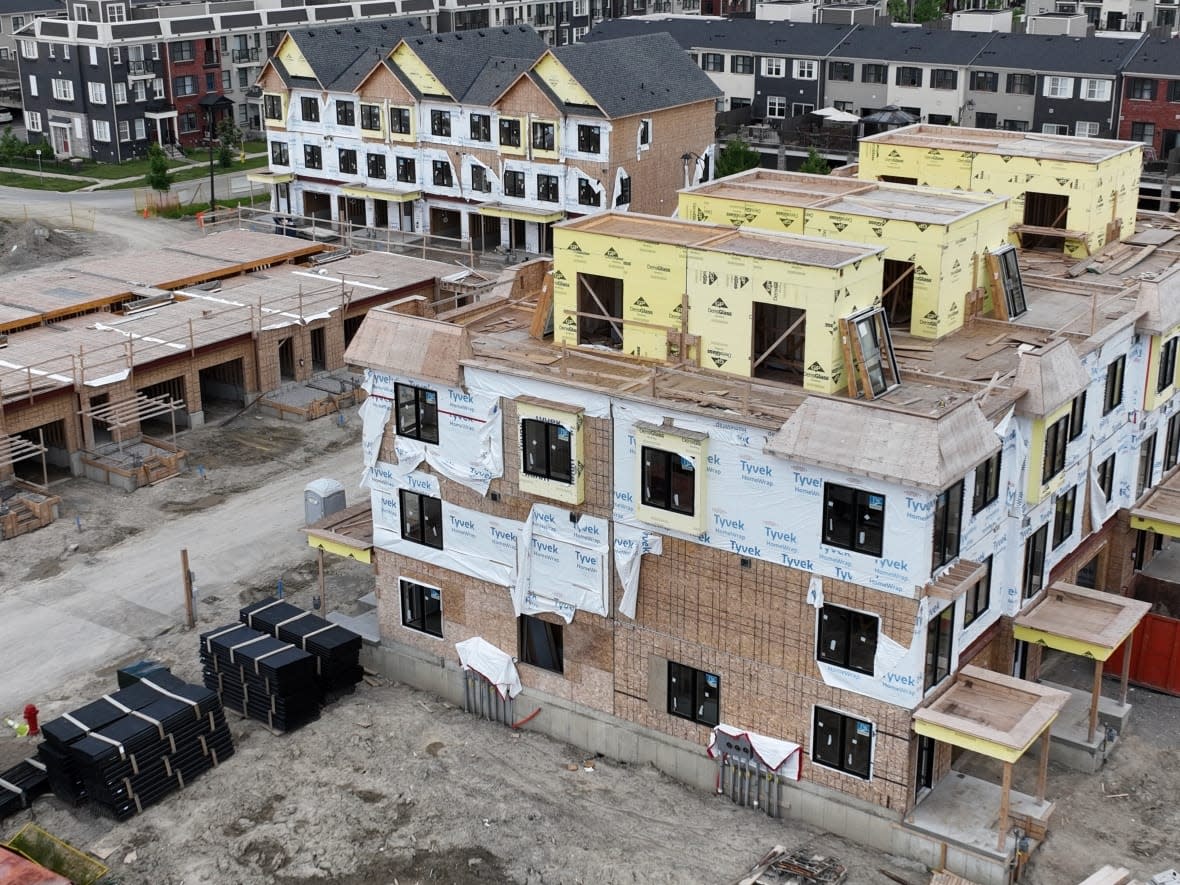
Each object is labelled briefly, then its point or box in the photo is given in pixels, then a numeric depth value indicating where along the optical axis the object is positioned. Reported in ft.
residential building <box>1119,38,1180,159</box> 272.51
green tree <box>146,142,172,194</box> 273.54
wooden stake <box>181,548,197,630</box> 126.41
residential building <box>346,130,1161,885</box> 91.71
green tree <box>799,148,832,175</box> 265.34
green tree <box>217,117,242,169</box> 310.86
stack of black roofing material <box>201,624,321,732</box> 109.40
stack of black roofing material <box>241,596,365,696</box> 113.29
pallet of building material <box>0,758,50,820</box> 101.19
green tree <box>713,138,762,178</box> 271.08
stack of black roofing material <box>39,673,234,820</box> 99.76
